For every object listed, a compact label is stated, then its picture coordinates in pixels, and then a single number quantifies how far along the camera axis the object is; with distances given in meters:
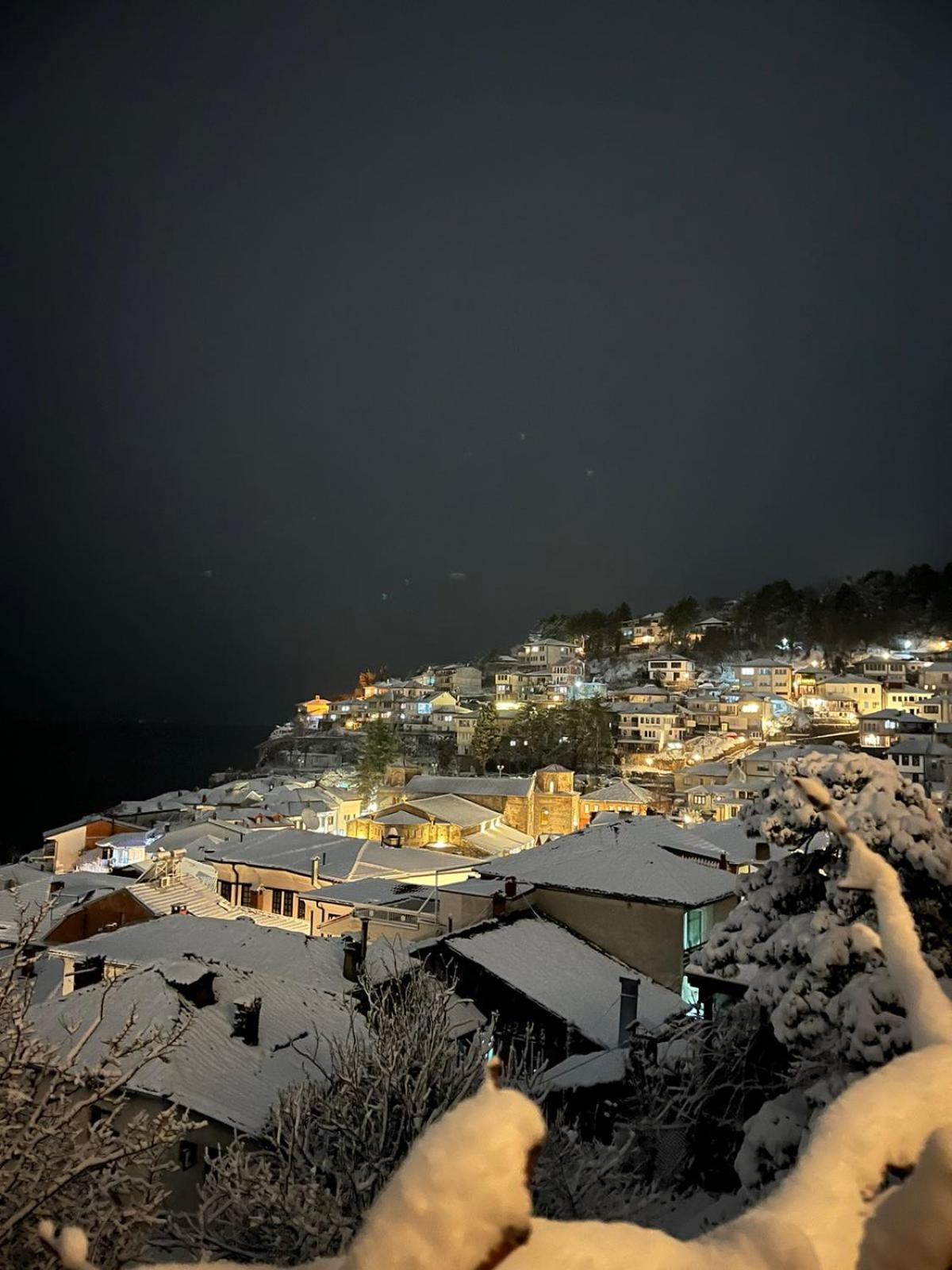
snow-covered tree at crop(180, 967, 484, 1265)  6.27
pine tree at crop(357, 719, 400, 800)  63.72
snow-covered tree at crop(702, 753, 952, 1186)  6.16
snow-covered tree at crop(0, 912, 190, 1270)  5.37
